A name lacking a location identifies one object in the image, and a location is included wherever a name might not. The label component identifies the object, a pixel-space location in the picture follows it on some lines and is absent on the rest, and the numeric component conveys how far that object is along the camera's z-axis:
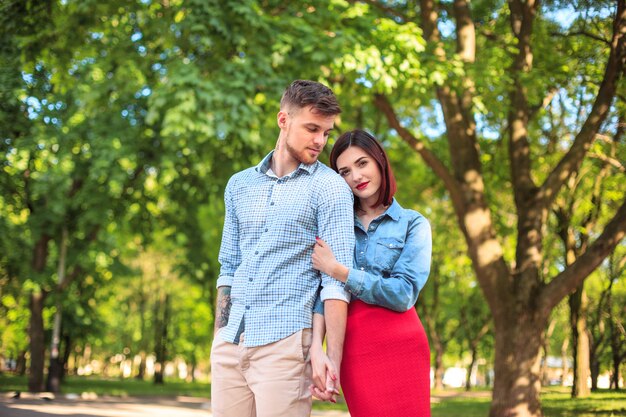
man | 2.99
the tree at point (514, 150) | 11.68
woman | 3.08
